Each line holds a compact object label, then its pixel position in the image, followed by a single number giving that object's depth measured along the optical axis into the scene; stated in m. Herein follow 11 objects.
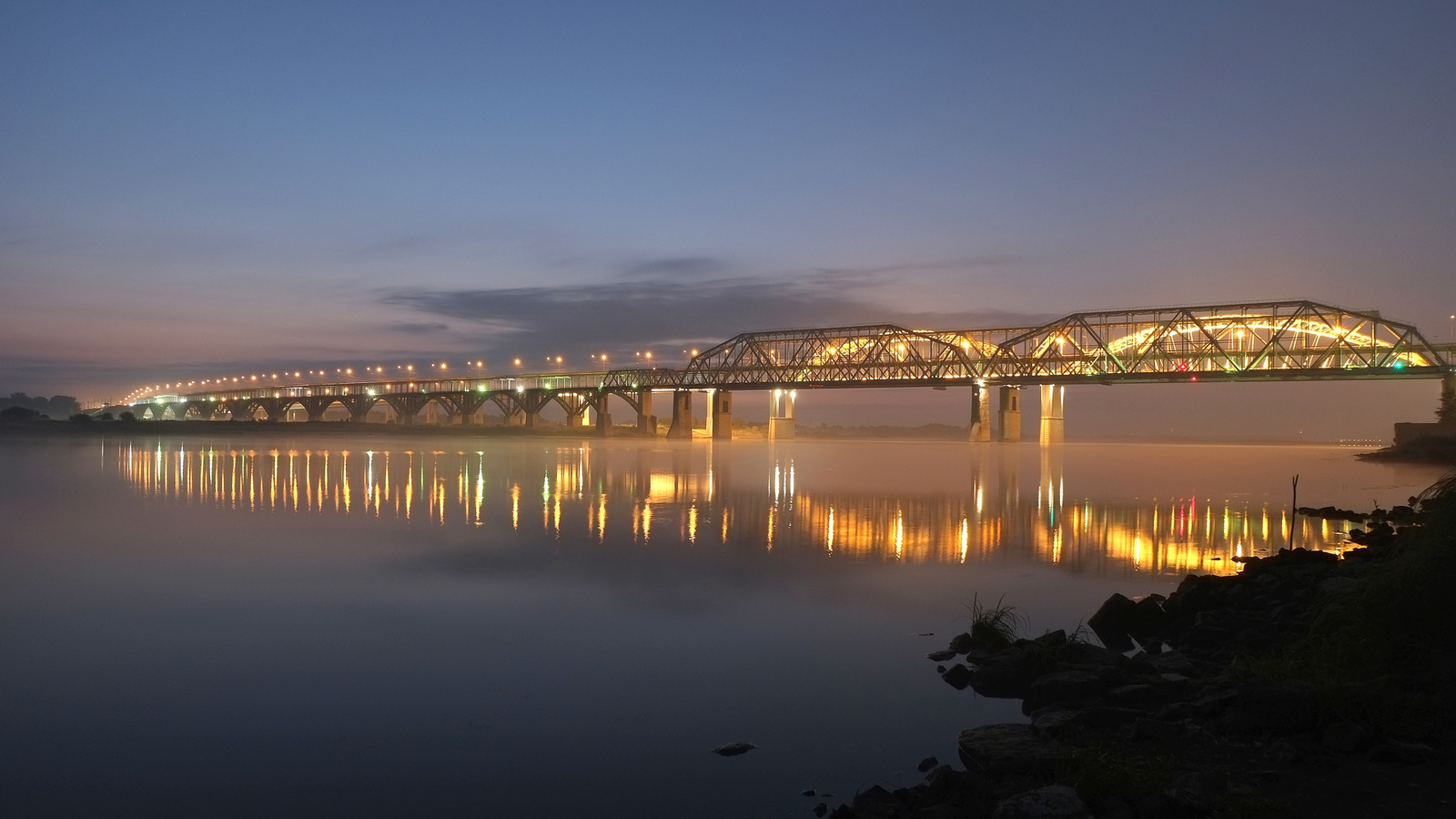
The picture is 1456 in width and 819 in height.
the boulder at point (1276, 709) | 7.82
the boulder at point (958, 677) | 10.30
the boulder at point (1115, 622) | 12.30
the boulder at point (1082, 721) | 8.09
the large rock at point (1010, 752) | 7.32
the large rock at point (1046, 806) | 6.19
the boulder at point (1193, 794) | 6.32
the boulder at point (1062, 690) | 9.20
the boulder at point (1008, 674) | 10.00
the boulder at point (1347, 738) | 7.32
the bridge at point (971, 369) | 123.12
